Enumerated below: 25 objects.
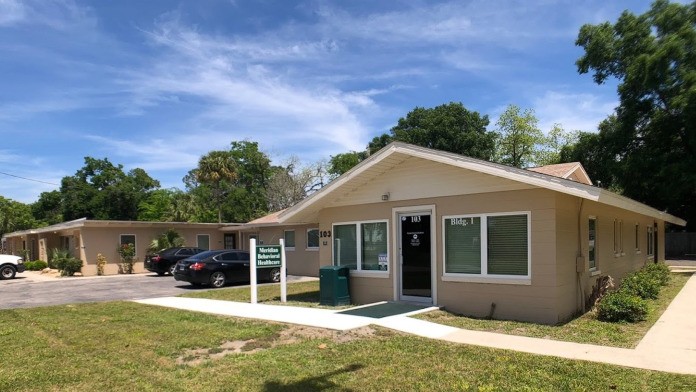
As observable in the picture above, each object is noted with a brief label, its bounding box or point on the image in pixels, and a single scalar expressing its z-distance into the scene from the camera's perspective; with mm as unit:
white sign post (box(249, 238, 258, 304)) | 12812
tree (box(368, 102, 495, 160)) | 42750
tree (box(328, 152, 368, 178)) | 54562
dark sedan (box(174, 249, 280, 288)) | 18094
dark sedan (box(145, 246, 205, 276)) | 24484
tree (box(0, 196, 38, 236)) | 59312
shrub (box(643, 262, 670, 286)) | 14697
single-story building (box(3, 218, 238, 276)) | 26219
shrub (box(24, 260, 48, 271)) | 31266
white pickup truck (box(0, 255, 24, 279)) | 24922
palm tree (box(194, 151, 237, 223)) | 48219
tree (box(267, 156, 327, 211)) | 48906
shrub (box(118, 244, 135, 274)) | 27094
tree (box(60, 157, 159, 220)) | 55344
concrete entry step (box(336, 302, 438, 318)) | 10062
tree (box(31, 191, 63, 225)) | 61656
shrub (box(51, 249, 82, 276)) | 25812
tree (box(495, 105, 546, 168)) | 47781
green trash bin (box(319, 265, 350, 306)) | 12141
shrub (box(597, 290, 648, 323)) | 9172
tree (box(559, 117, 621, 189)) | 31766
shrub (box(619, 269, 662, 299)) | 11758
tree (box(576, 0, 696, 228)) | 27156
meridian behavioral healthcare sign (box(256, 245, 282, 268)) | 13117
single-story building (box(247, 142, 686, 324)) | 9328
